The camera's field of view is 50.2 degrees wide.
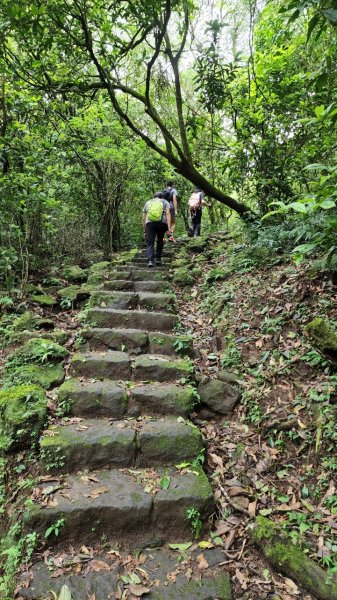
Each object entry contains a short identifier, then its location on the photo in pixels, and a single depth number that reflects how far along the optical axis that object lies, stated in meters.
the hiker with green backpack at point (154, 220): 7.41
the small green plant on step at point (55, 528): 2.73
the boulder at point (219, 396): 4.00
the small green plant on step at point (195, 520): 2.88
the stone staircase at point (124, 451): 2.84
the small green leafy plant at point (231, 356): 4.45
